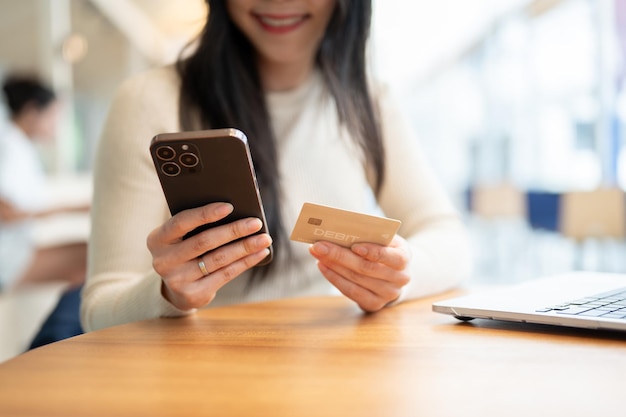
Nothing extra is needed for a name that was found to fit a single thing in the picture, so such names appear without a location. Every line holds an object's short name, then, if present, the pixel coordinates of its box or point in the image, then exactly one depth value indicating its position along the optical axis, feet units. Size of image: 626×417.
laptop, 3.15
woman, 3.73
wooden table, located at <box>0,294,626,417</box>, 2.28
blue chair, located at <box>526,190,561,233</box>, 20.92
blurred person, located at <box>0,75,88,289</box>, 13.11
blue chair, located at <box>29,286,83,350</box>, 5.59
